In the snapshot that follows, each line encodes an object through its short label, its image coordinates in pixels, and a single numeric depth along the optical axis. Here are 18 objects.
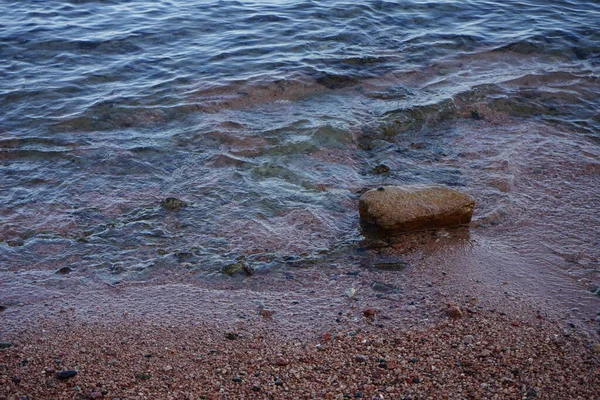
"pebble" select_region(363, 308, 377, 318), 4.82
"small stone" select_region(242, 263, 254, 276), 5.46
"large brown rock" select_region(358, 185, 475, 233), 5.93
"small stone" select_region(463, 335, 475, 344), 4.47
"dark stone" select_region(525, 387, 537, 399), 3.92
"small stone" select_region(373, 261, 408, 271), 5.49
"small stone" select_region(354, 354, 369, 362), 4.30
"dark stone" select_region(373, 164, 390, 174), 7.20
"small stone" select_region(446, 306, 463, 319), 4.76
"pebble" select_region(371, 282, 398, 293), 5.16
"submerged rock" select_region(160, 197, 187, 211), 6.45
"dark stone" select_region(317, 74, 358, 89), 9.45
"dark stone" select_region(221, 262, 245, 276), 5.48
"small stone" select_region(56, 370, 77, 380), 4.13
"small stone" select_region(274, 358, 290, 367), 4.30
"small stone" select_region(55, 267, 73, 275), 5.44
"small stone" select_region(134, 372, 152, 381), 4.15
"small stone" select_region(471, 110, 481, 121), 8.56
